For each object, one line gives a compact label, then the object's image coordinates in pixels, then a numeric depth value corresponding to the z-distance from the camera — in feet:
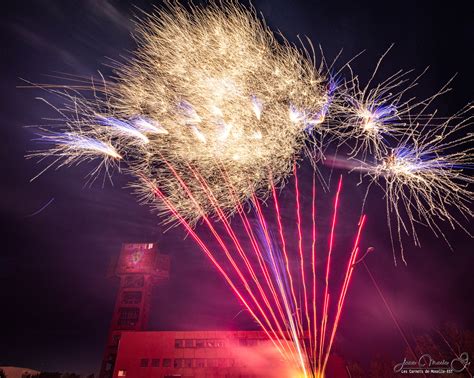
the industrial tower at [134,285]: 160.59
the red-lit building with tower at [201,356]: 121.80
